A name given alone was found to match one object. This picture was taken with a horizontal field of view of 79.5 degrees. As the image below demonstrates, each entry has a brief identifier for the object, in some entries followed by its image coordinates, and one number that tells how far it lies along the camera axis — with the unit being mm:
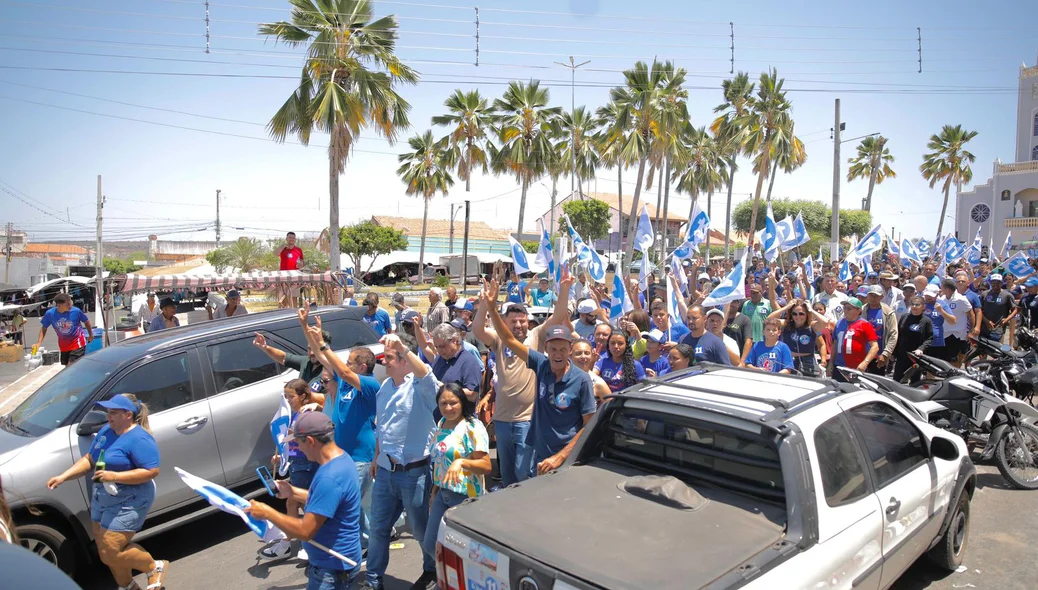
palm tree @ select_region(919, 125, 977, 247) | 47625
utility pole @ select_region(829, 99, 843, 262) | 20906
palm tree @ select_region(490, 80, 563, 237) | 32094
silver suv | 4469
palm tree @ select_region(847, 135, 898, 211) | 49156
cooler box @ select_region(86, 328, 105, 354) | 11616
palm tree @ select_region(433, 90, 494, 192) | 32625
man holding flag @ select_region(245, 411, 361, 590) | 3350
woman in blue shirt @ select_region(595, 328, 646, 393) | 6180
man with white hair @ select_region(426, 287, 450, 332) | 10724
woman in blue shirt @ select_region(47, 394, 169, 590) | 4164
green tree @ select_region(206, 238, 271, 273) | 36531
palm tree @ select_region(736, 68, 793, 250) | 31406
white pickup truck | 2695
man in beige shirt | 4844
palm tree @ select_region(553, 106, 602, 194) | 35062
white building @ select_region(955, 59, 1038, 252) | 46906
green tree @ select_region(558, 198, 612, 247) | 53188
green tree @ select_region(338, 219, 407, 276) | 50094
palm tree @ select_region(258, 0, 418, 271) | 16891
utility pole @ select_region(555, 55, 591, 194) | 32188
